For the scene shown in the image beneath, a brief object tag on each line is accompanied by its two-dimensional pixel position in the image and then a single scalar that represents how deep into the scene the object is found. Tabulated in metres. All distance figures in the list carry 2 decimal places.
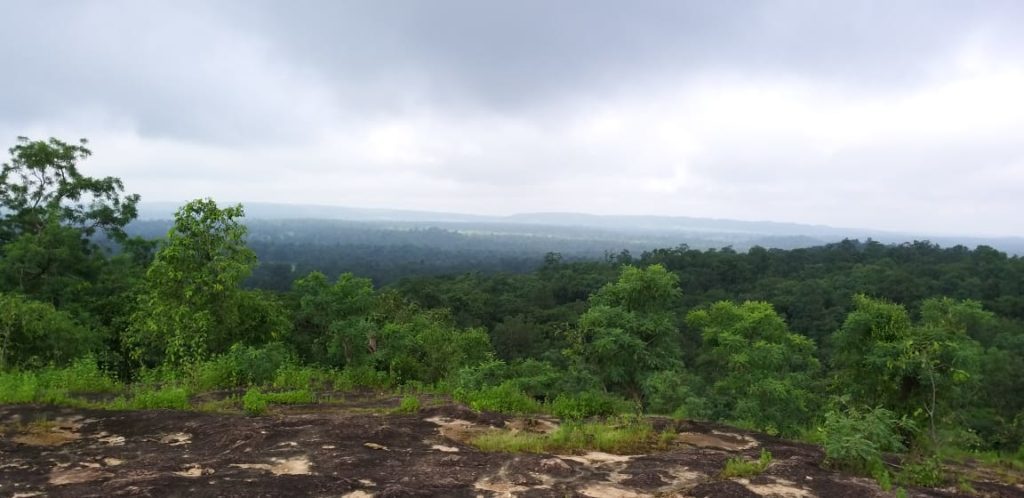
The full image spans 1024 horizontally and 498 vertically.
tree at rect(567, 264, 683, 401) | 12.41
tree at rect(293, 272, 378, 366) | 14.09
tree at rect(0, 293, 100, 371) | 10.81
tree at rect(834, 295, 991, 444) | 9.68
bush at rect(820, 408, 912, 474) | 6.20
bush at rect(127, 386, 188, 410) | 7.90
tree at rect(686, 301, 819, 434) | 13.26
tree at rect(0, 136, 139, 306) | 16.34
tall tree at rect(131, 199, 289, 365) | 11.02
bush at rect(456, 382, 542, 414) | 8.50
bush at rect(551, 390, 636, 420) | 8.56
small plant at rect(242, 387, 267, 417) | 7.91
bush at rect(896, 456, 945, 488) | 5.99
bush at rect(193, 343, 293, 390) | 9.48
